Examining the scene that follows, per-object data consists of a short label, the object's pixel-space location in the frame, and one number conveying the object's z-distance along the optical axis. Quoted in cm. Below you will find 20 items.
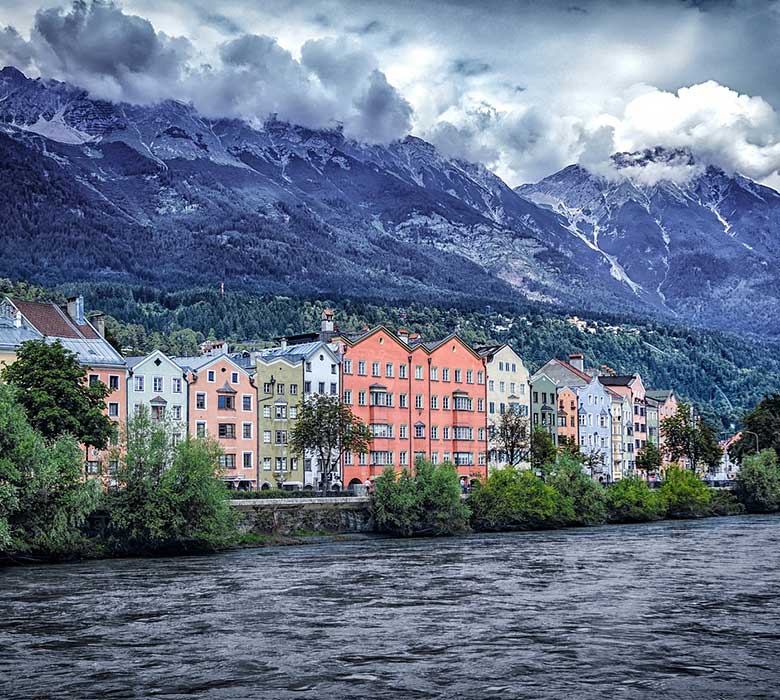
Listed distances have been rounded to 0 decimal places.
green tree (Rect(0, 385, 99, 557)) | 7869
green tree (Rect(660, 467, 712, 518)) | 14538
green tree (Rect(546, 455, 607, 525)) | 12388
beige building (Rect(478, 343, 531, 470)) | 15625
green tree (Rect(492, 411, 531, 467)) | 14838
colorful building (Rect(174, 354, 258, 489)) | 12544
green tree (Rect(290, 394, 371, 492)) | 12388
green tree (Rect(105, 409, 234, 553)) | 8712
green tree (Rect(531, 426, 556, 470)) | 14988
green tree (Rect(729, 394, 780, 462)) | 19025
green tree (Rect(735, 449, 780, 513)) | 16038
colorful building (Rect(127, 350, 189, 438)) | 12019
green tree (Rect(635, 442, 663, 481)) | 18538
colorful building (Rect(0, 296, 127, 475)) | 11475
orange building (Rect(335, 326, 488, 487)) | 14000
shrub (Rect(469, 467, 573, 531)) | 11644
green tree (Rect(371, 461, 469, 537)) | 10850
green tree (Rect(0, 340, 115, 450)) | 9338
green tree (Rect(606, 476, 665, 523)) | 13396
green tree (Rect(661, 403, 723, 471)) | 18350
